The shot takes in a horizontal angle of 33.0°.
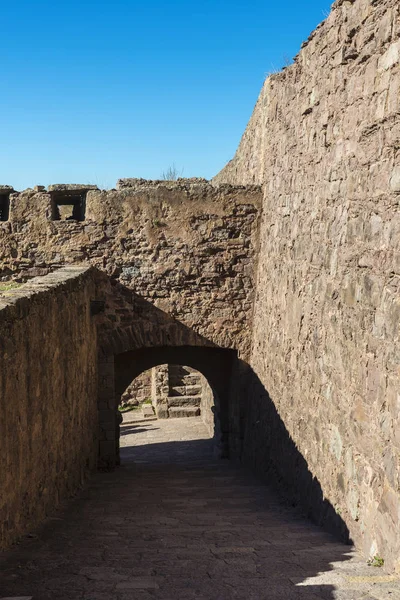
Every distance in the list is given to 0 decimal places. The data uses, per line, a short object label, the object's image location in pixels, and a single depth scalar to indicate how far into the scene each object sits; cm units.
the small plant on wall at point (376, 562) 418
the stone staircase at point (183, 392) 1617
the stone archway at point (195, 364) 1097
